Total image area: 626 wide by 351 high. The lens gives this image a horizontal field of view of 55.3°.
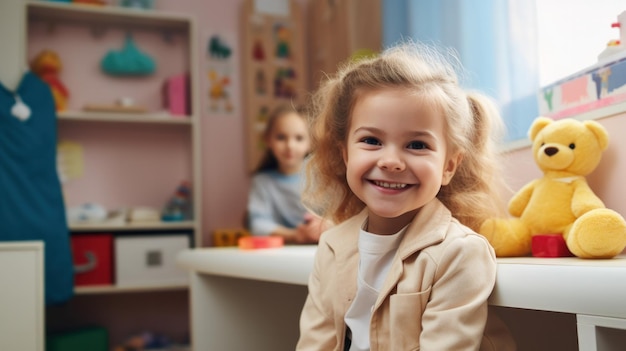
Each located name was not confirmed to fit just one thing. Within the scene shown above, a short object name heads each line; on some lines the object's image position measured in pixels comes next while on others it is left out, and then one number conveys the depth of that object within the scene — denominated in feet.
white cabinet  4.92
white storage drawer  7.29
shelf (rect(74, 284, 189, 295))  7.03
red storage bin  7.18
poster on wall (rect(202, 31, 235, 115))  8.56
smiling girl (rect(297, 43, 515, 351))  2.44
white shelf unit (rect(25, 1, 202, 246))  7.35
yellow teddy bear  2.88
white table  1.99
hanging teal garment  6.49
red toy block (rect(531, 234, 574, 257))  2.81
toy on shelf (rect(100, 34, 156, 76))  7.98
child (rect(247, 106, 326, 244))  6.99
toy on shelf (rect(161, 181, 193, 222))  7.85
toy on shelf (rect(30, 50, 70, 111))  7.47
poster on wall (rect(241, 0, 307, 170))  8.63
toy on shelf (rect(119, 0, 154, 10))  7.88
